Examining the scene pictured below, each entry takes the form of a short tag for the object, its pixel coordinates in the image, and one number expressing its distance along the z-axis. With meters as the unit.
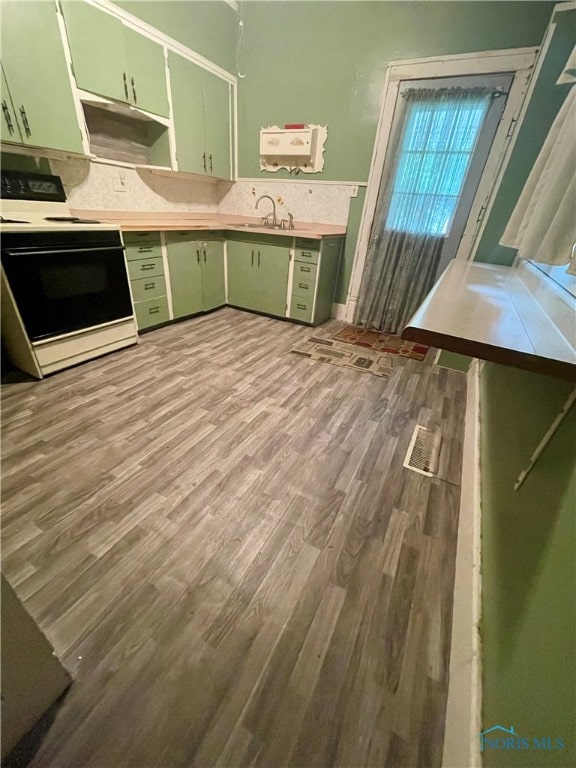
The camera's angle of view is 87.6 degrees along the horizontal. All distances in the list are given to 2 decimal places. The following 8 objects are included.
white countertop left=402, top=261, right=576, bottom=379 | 0.68
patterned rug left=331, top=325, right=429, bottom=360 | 2.79
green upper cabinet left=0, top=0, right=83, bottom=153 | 1.69
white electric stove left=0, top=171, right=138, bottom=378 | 1.74
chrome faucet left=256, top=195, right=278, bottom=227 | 3.40
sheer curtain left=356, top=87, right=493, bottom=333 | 2.43
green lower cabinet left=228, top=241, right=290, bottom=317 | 3.06
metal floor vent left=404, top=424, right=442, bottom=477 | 1.53
